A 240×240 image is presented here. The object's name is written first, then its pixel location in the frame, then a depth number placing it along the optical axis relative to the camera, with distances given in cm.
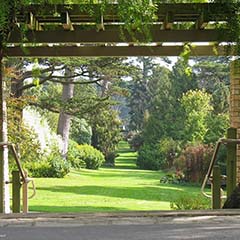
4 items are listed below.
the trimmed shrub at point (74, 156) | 2214
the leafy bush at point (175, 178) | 1880
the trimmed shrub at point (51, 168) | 1847
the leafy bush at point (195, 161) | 1766
